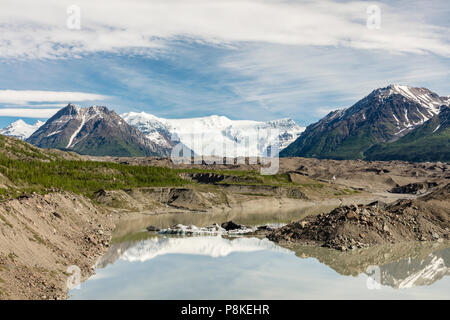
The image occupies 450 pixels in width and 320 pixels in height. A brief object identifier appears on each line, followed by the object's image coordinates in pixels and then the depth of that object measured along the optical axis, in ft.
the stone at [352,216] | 262.88
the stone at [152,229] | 336.78
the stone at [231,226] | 343.26
